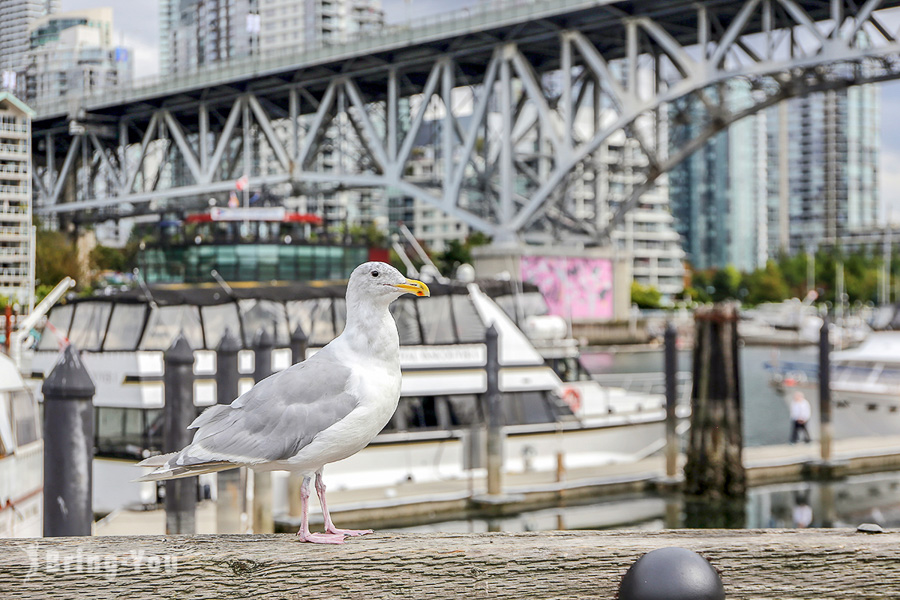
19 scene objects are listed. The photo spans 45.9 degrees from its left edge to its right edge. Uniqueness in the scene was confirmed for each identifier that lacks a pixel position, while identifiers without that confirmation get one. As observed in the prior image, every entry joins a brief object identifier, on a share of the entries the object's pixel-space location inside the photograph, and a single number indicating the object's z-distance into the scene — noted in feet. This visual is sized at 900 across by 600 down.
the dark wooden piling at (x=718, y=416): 55.67
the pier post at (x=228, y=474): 36.50
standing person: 78.64
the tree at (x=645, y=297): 324.80
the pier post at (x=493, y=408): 52.01
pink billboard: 159.53
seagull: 12.20
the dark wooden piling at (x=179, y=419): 32.04
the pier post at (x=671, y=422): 58.39
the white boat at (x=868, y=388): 84.99
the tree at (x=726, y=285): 375.25
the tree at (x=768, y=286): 350.23
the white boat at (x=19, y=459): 31.94
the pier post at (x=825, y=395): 64.23
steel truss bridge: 117.80
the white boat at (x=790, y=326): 230.68
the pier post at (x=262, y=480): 39.47
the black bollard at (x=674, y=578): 9.78
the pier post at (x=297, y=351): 43.34
